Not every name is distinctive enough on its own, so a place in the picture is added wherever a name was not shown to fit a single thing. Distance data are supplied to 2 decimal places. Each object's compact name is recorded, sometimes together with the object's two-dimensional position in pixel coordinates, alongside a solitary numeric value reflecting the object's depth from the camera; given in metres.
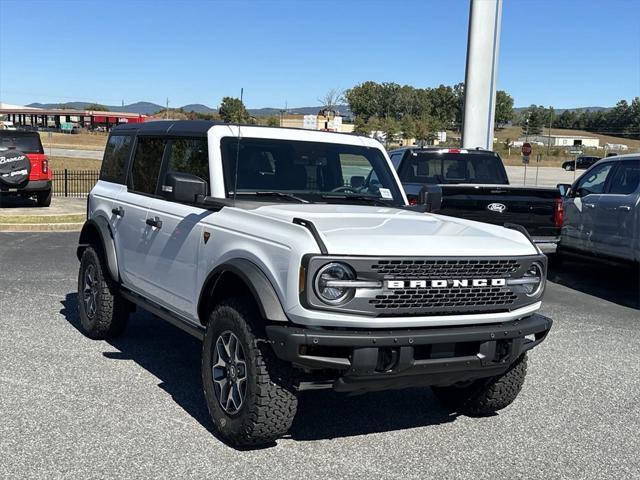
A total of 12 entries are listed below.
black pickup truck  10.32
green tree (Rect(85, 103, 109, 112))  174.25
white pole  20.70
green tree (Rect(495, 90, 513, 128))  174.00
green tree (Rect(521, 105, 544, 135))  156.98
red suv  16.47
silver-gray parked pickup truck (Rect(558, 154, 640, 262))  9.81
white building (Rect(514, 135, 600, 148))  125.75
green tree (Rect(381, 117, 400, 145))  86.80
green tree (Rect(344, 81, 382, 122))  159.38
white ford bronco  3.92
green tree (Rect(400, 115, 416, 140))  100.06
